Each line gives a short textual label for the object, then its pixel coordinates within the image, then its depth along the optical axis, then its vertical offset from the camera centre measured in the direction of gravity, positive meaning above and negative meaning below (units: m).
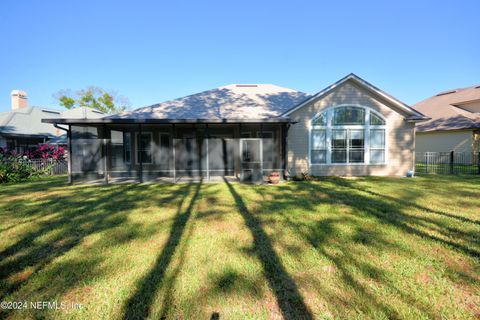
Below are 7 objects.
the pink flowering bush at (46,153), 15.07 +0.14
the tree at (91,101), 50.78 +11.53
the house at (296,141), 12.48 +0.67
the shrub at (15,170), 11.70 -0.72
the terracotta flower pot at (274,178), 10.77 -1.10
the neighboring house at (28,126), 20.61 +2.67
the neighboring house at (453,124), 19.02 +2.35
